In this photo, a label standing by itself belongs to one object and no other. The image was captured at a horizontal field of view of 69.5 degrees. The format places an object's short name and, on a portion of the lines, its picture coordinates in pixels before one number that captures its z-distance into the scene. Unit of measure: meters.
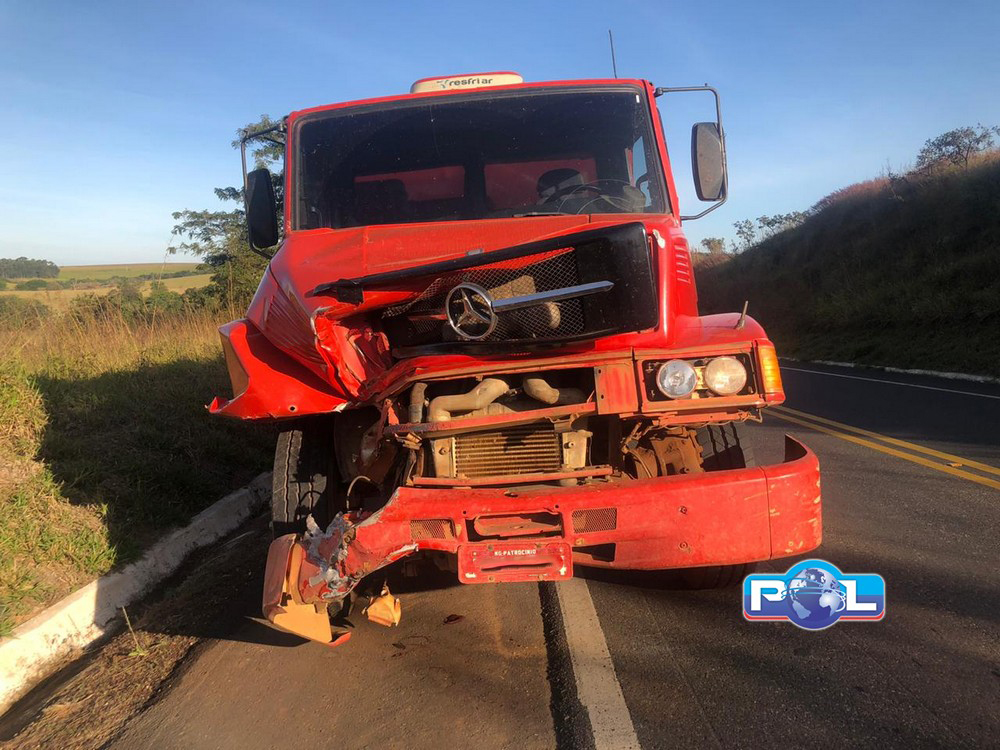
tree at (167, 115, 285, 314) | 12.31
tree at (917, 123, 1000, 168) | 27.47
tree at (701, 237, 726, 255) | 49.05
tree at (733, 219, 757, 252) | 42.46
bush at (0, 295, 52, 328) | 8.41
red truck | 2.88
